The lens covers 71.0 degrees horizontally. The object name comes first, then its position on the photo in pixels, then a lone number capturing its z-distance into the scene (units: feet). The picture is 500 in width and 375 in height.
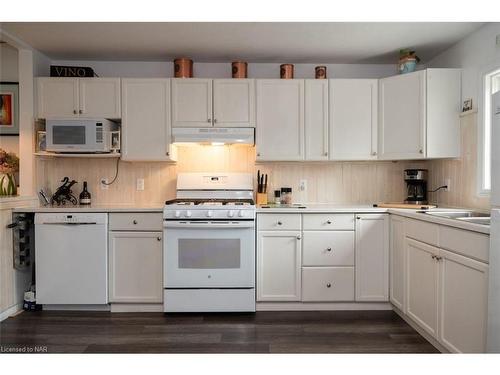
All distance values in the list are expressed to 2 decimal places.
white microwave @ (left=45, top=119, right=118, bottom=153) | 10.41
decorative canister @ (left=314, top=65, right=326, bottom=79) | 11.12
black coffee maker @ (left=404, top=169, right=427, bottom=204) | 10.87
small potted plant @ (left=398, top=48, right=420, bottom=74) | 10.52
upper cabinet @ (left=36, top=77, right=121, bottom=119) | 10.58
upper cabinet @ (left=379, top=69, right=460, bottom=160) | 9.93
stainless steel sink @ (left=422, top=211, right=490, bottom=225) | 8.43
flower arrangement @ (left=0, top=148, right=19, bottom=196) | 11.05
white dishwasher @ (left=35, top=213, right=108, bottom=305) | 9.73
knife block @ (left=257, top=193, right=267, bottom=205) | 11.26
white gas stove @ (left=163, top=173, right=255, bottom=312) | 9.59
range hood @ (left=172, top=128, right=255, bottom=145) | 10.53
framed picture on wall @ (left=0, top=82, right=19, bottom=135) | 11.16
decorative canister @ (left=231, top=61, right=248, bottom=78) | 11.02
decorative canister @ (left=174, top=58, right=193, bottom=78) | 10.89
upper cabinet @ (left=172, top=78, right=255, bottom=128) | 10.66
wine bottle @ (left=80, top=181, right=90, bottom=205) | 11.21
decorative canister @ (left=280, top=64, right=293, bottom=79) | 11.03
